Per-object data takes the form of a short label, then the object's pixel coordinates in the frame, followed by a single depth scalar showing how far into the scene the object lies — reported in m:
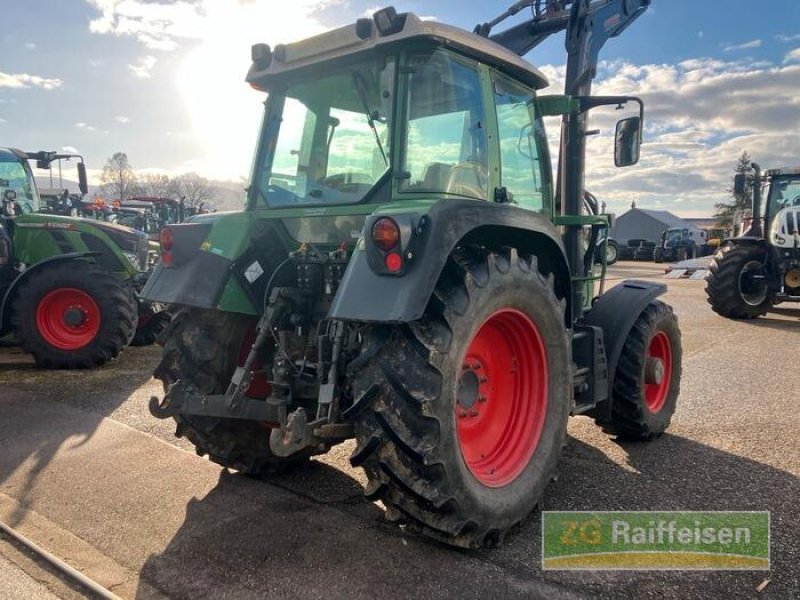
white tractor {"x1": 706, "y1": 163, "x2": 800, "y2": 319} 10.57
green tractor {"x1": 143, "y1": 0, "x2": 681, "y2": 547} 2.52
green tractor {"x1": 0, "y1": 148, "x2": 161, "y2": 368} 6.93
